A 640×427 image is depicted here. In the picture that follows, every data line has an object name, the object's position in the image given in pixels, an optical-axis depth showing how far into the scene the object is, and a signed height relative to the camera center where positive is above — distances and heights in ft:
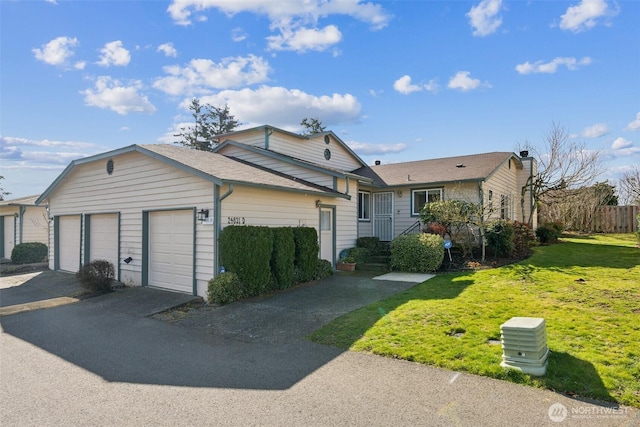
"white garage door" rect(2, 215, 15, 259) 67.72 -3.13
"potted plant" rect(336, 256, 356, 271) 42.73 -5.56
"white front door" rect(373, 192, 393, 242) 53.11 +0.04
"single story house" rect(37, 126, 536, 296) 30.60 +1.54
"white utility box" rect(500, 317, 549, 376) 13.83 -5.07
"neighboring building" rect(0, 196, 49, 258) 64.64 -1.15
